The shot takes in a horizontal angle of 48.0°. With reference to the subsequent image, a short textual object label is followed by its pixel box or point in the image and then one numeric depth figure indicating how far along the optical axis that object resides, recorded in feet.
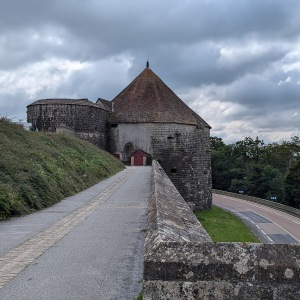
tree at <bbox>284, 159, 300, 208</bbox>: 141.51
